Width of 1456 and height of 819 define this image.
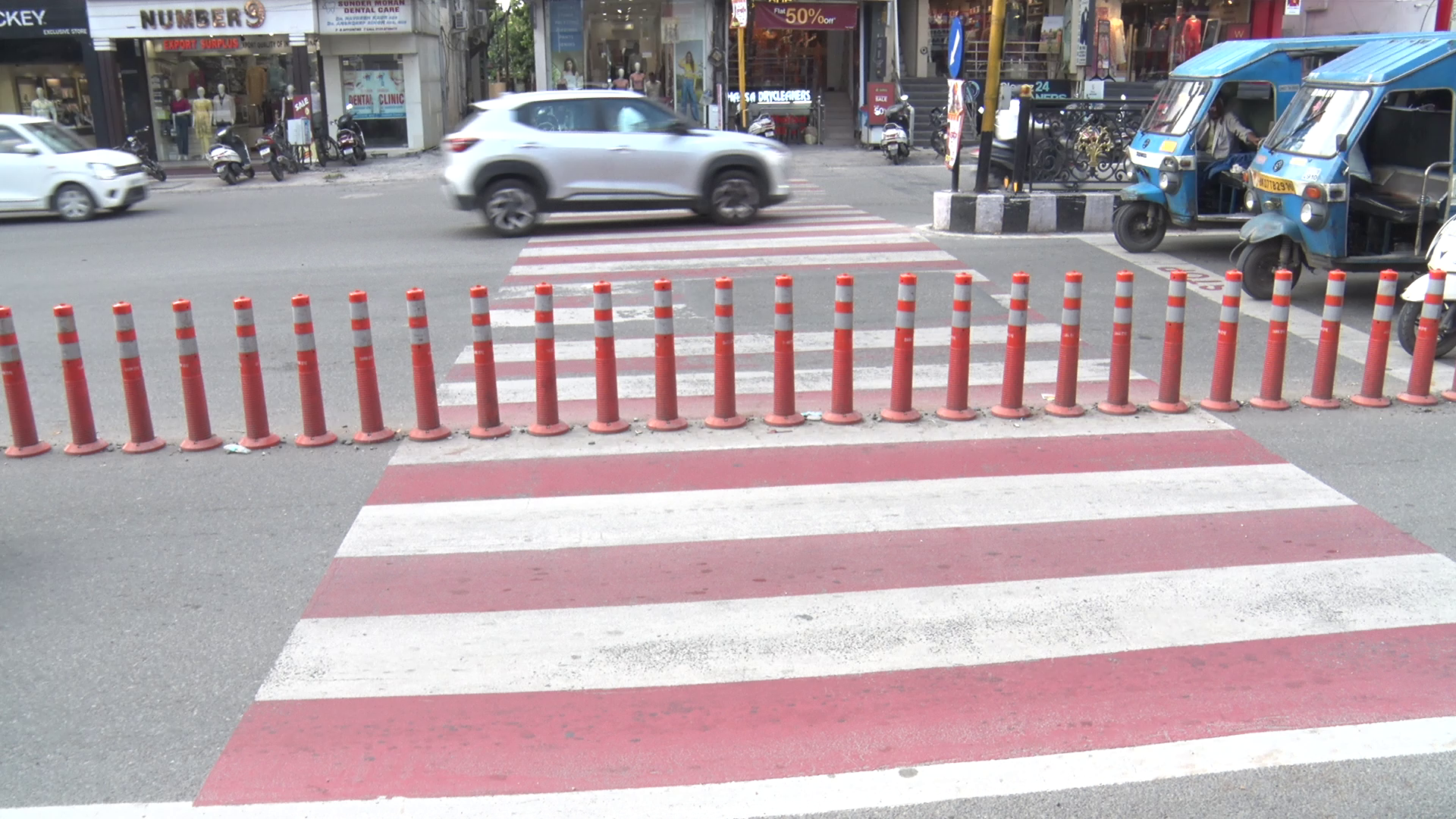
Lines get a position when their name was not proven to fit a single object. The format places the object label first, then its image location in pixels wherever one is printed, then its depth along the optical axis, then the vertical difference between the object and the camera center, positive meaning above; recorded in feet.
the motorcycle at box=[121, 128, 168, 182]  82.79 -4.81
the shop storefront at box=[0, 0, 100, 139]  93.09 +1.55
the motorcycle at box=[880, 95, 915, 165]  86.74 -4.83
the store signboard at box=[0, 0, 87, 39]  92.89 +4.73
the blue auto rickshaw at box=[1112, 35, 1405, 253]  44.60 -2.44
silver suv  50.96 -3.51
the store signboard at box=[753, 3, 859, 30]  103.30 +4.62
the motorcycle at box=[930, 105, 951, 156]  89.66 -4.30
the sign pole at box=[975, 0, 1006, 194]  50.62 -0.86
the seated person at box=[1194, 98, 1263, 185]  45.73 -2.63
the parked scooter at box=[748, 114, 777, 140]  95.20 -4.04
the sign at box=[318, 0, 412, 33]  95.55 +4.70
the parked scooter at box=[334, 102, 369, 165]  93.61 -4.33
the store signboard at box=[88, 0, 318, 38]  93.35 +4.63
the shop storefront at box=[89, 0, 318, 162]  94.02 +1.31
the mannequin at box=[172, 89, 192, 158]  98.63 -3.29
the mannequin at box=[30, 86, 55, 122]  93.45 -1.84
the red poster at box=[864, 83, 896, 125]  98.68 -2.28
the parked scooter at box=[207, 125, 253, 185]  82.43 -5.08
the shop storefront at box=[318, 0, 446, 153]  95.76 +0.87
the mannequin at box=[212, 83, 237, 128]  99.04 -2.26
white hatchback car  62.44 -4.60
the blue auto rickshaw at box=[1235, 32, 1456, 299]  35.04 -3.07
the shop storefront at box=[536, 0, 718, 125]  104.53 +2.26
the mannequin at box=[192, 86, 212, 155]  98.27 -2.82
